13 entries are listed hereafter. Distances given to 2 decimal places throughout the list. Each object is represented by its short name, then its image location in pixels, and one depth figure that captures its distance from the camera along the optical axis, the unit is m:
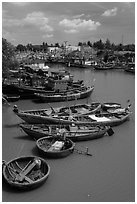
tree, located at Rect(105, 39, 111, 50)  116.71
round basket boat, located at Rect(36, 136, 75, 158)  13.84
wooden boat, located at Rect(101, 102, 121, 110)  22.72
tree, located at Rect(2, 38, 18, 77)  30.40
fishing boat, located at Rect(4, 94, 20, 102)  26.91
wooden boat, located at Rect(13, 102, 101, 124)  18.17
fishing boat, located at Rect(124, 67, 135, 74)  58.56
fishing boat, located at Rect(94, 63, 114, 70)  63.95
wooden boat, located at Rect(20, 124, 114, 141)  16.03
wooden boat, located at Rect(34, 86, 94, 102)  27.28
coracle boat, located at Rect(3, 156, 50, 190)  10.88
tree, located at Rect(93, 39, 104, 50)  116.59
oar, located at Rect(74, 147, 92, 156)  14.69
